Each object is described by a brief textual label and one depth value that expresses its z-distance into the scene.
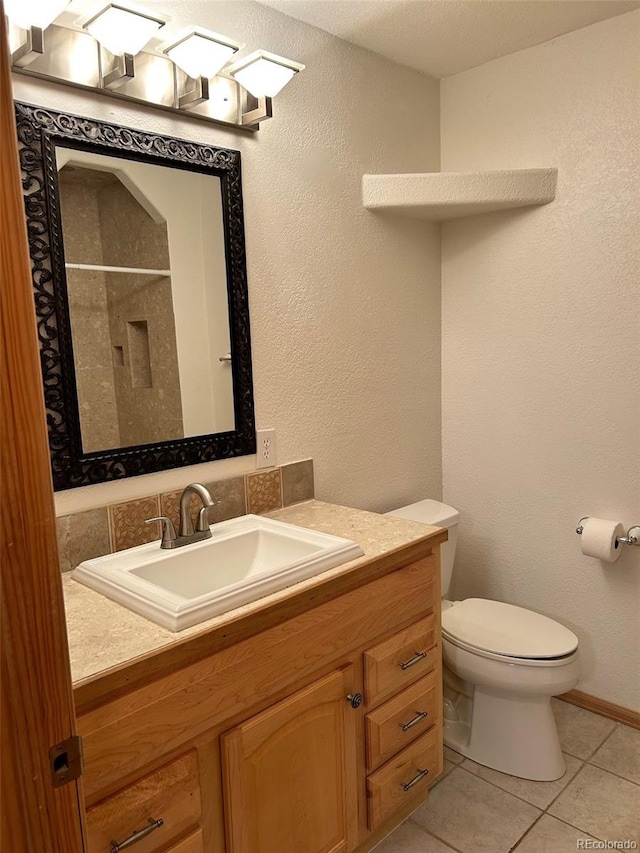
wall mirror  1.50
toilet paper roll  2.14
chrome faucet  1.59
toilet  1.95
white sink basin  1.27
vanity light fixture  1.43
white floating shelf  2.23
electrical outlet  1.97
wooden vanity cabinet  1.13
